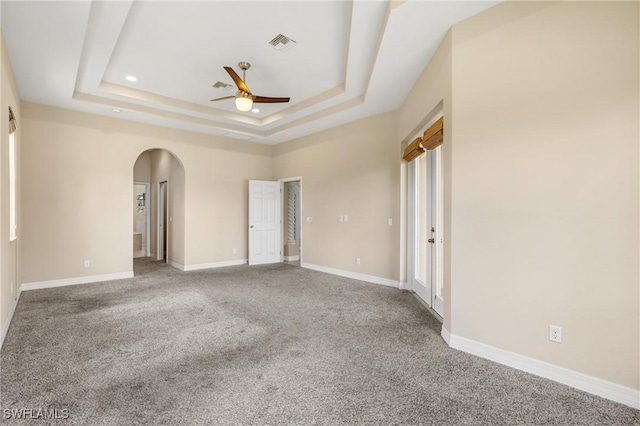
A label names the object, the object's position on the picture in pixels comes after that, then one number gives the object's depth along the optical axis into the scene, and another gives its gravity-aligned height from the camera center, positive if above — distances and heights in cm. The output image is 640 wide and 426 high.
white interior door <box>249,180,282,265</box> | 709 -23
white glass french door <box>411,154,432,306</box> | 411 -27
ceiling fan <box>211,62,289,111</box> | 372 +148
